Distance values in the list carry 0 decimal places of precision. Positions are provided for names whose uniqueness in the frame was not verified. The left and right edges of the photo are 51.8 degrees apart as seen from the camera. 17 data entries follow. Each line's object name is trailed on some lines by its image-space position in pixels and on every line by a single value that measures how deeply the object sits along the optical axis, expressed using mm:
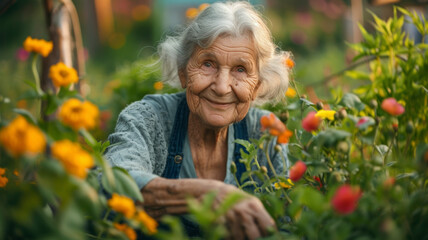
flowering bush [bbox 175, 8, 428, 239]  978
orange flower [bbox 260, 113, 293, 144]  1216
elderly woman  1710
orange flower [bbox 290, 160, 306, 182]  1177
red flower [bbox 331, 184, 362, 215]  875
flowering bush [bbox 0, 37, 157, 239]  805
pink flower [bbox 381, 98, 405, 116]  1198
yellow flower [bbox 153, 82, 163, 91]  2582
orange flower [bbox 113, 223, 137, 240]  1052
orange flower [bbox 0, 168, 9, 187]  1353
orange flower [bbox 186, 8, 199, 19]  2722
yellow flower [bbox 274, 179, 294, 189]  1392
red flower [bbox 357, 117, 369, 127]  1214
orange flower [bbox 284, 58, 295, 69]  1990
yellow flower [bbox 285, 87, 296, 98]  2506
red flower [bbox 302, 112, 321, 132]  1216
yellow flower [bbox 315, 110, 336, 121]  1460
